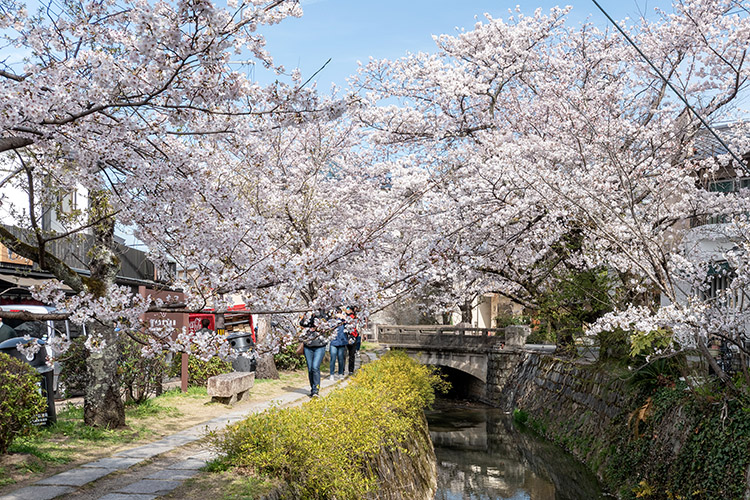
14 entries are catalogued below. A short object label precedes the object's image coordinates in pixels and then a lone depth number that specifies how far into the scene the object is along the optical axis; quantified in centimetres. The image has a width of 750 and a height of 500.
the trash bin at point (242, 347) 1565
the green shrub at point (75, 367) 1059
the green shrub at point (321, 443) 666
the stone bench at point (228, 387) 1195
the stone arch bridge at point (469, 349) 2938
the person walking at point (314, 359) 1241
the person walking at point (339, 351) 1574
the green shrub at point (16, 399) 733
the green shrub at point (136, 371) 1077
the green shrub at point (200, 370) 1438
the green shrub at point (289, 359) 1919
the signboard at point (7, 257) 1777
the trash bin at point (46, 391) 877
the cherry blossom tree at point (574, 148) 1175
